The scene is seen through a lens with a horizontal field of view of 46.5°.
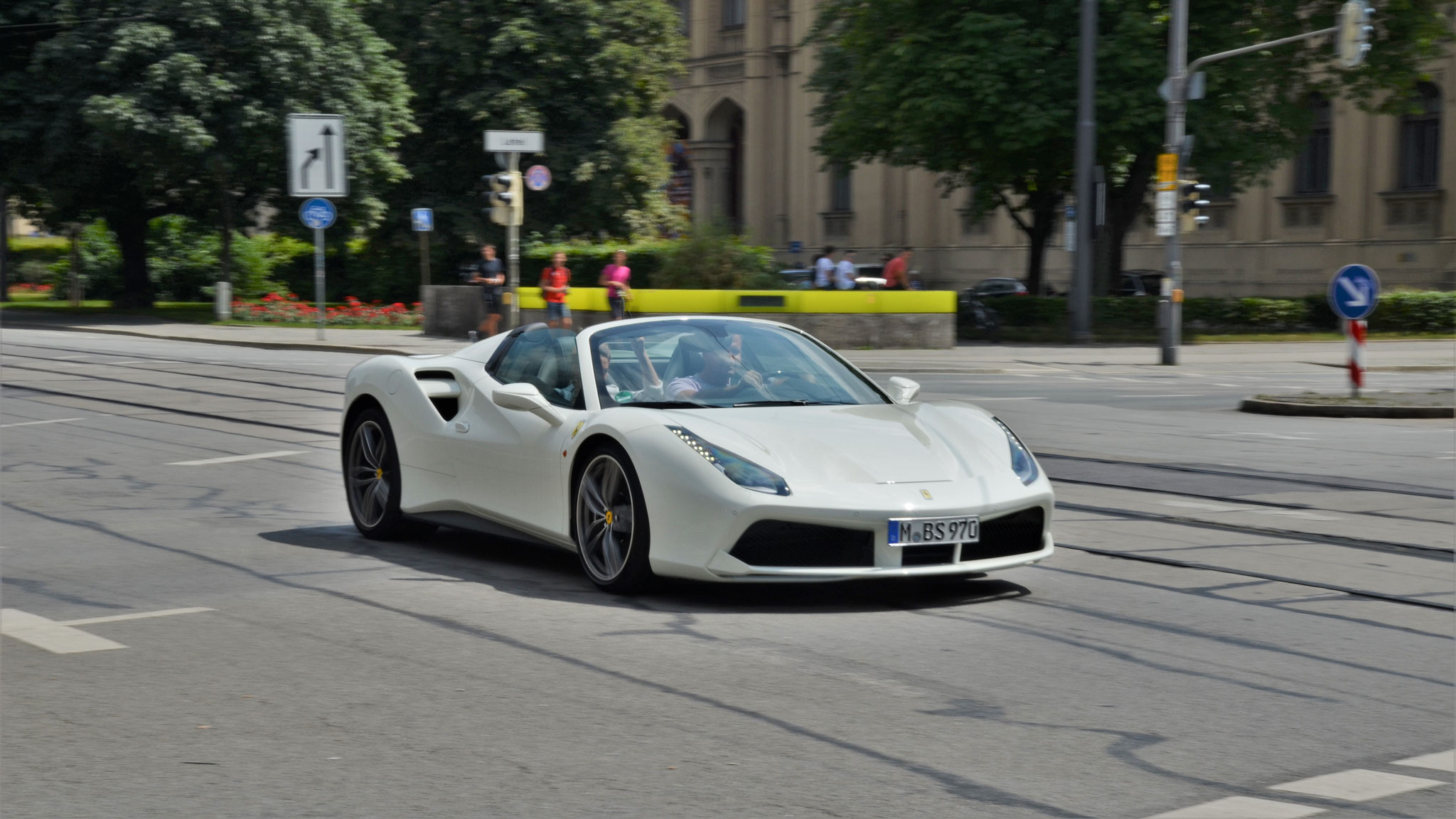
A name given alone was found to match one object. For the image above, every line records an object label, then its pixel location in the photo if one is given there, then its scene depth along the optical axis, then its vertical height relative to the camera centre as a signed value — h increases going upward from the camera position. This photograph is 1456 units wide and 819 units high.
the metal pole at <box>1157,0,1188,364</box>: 26.53 +2.41
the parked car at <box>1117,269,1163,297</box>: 43.03 -0.09
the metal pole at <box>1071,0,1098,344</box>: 30.11 +2.46
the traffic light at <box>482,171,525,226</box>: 26.28 +1.25
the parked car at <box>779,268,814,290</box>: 35.38 -0.01
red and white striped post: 18.06 -0.80
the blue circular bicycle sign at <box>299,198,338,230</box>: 30.34 +1.14
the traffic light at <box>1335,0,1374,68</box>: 24.39 +3.59
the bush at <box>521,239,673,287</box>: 41.41 +0.48
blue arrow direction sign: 17.62 -0.12
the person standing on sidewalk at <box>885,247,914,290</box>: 34.25 +0.10
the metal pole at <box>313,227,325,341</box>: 29.53 +0.39
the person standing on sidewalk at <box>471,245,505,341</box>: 31.09 -0.05
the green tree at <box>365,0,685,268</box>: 44.97 +4.73
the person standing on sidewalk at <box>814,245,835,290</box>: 35.72 +0.14
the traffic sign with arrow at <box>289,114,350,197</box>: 29.22 +2.06
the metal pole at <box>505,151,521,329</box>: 25.98 +0.20
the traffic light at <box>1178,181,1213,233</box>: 27.52 +1.19
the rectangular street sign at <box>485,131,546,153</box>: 24.47 +1.97
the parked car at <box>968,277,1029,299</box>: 45.97 -0.22
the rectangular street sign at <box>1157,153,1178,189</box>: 27.19 +1.76
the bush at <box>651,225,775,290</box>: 31.98 +0.30
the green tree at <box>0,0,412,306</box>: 38.47 +4.27
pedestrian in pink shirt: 28.72 -0.08
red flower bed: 37.66 -0.84
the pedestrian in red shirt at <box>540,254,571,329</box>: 27.05 -0.19
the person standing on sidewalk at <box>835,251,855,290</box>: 35.31 +0.06
